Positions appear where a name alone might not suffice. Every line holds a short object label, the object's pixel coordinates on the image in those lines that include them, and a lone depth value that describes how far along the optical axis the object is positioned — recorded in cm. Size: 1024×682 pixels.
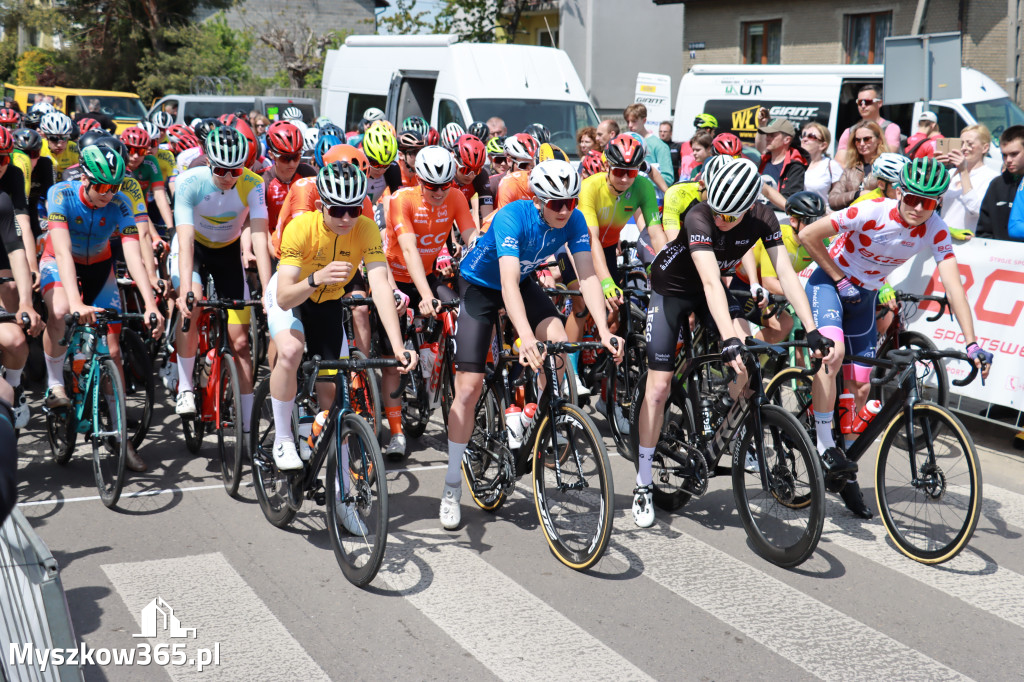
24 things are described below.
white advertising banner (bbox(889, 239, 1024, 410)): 777
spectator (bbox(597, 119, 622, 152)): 1340
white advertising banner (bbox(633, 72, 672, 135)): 1864
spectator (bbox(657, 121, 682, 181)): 1576
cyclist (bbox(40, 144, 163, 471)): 646
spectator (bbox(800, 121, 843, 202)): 1044
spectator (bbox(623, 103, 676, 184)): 1309
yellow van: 3131
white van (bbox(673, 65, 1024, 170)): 1566
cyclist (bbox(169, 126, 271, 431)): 673
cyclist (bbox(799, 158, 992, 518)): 570
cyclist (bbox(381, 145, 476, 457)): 711
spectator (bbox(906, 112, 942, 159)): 1038
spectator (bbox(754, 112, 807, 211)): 1061
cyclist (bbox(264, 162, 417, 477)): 534
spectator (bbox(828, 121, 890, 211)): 909
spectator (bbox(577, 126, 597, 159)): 1365
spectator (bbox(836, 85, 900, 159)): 1135
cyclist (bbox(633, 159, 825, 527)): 545
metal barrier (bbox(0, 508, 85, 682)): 277
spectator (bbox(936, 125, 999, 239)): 923
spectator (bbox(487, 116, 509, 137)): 1374
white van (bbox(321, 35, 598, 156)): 1588
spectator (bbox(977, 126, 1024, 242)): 836
